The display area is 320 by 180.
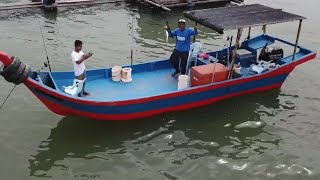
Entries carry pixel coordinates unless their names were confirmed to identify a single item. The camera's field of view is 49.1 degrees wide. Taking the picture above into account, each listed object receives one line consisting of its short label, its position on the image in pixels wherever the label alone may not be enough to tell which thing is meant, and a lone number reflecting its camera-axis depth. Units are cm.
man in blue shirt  1102
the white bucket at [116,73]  1102
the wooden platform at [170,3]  2101
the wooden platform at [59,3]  2000
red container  1046
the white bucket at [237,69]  1136
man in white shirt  948
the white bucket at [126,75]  1106
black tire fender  816
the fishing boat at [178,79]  923
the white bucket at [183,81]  1057
